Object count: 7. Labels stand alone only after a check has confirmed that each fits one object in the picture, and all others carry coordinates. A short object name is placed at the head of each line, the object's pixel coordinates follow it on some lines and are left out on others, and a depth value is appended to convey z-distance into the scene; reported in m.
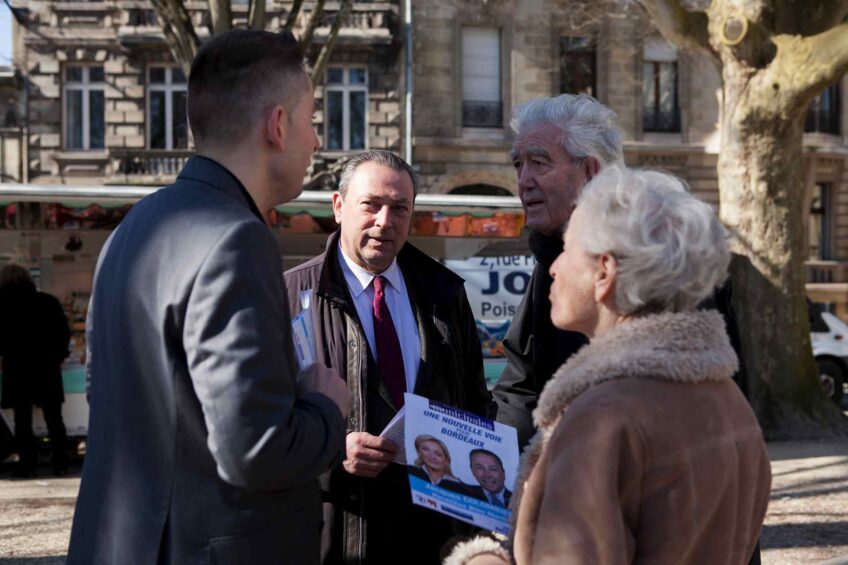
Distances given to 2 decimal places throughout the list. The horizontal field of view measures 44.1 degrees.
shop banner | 10.85
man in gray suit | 1.97
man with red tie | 3.22
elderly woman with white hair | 1.82
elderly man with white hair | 3.10
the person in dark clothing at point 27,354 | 9.64
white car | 15.23
